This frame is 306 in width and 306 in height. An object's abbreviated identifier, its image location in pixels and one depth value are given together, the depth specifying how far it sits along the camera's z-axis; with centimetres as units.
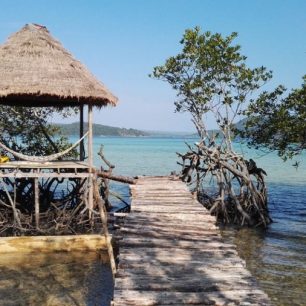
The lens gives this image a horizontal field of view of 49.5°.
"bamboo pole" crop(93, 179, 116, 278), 468
